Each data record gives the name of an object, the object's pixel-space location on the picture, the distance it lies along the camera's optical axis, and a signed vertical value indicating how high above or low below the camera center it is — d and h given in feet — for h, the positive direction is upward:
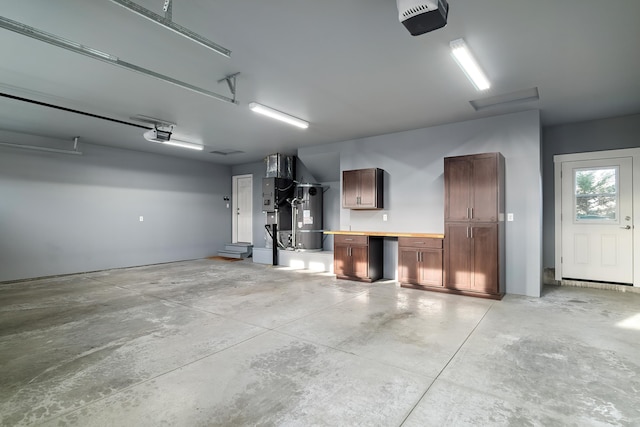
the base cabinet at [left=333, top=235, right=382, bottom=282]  18.97 -2.38
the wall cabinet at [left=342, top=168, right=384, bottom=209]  19.60 +2.07
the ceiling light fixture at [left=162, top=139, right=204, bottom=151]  21.33 +5.50
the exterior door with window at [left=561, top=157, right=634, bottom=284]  16.58 +0.06
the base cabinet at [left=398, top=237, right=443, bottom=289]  16.52 -2.28
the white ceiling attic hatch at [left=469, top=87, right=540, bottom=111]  13.76 +5.74
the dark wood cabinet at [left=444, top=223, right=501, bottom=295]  14.92 -1.85
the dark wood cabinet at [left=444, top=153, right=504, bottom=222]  15.02 +1.70
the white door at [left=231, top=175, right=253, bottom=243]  31.91 +1.16
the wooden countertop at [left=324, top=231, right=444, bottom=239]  16.52 -0.80
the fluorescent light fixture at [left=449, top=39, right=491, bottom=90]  9.46 +5.35
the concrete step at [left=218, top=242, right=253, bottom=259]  29.94 -2.99
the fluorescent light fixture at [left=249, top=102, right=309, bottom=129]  14.16 +5.34
